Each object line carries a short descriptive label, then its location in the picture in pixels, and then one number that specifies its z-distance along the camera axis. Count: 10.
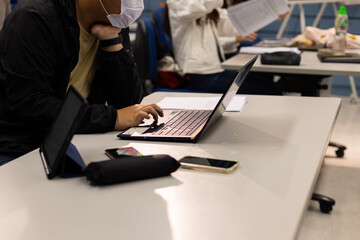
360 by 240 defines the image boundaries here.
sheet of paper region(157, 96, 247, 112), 1.39
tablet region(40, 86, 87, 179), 0.77
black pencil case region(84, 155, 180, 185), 0.80
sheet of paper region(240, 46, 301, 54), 2.51
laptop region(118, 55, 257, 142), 1.06
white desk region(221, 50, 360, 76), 1.95
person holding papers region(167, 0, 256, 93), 2.73
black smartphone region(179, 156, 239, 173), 0.86
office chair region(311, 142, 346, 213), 1.97
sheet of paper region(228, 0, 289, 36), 2.52
